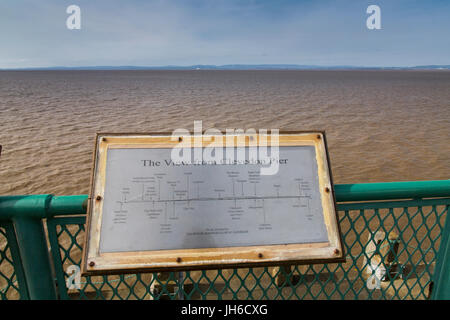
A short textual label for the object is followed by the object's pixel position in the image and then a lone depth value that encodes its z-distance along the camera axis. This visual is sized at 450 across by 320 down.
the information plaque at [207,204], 1.64
